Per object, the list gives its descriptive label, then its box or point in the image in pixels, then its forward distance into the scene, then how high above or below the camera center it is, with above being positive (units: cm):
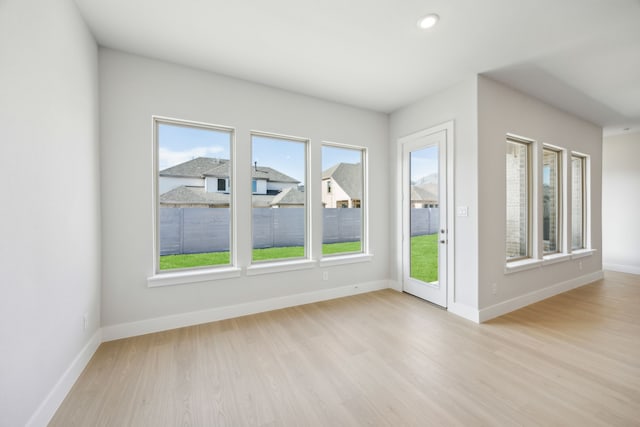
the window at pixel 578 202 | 468 +17
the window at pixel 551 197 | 416 +23
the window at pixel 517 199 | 355 +18
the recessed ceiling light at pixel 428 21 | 208 +160
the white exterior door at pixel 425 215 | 338 -4
